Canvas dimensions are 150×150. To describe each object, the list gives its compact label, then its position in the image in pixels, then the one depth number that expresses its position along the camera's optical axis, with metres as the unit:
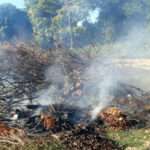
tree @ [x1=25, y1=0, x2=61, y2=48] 38.84
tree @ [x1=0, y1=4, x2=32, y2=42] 39.25
